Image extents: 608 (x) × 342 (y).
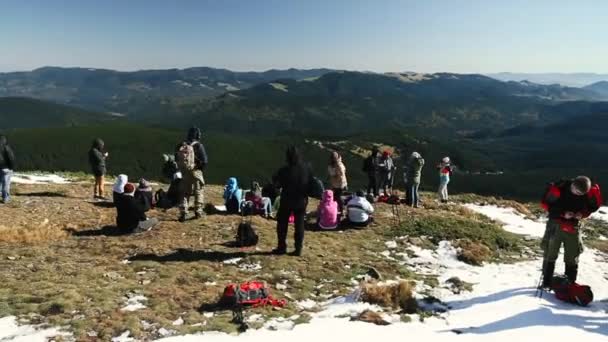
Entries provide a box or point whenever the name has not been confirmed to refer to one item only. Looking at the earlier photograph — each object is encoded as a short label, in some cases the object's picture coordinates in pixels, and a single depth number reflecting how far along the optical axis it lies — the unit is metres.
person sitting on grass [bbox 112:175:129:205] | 15.67
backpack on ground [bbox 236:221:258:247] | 14.02
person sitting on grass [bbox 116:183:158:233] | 14.70
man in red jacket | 10.79
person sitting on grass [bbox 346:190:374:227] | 17.16
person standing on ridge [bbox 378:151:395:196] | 22.80
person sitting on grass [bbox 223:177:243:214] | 18.11
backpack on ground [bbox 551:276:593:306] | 11.02
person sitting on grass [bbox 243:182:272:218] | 18.02
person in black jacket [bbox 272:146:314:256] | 12.50
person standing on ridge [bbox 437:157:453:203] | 23.66
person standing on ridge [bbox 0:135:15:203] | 17.44
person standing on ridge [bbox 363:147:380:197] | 22.27
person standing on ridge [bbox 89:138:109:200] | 19.52
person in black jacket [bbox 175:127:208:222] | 15.45
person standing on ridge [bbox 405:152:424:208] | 21.72
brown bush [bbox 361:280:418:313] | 10.30
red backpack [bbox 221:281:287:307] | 9.52
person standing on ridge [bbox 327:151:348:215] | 18.31
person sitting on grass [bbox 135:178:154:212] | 15.38
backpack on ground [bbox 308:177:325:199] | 12.57
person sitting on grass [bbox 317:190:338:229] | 16.69
